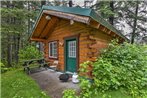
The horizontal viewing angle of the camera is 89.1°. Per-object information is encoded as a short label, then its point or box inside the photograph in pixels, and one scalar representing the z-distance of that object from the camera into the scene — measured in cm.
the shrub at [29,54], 575
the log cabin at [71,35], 300
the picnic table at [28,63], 432
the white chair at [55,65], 440
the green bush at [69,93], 243
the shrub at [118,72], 262
